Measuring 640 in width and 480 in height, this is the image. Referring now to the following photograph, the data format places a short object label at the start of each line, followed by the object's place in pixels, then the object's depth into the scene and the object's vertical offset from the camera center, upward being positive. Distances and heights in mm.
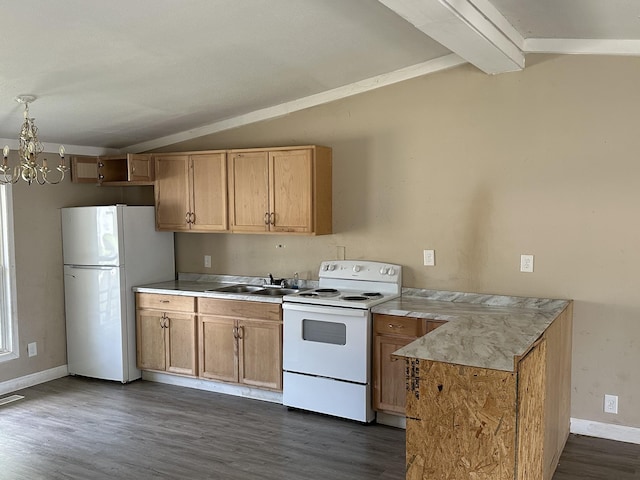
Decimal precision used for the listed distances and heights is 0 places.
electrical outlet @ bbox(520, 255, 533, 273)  4145 -408
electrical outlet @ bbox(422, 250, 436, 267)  4508 -398
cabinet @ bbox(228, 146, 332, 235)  4699 +121
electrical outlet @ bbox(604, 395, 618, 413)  3916 -1302
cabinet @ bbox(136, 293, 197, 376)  5082 -1096
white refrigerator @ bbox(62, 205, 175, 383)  5230 -646
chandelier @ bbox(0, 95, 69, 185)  3812 +407
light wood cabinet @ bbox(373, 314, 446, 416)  4070 -1068
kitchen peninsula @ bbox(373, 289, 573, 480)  2502 -869
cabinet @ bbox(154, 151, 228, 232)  5121 +124
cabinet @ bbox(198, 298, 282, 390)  4672 -1089
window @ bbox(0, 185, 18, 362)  5066 -634
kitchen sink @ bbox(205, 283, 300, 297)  5074 -724
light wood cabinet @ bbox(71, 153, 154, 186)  5339 +339
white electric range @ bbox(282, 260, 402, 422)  4195 -1008
